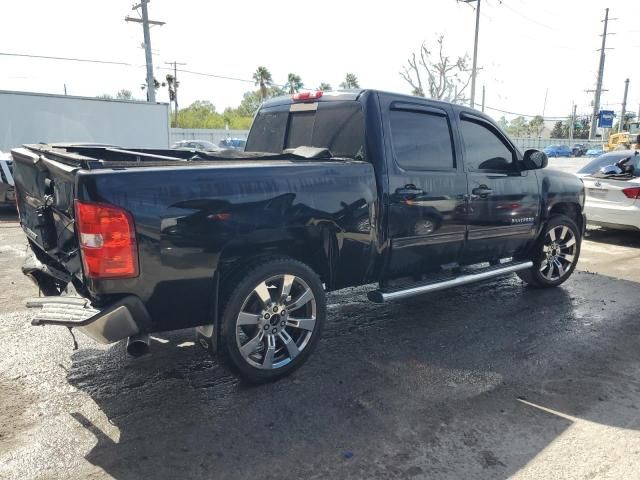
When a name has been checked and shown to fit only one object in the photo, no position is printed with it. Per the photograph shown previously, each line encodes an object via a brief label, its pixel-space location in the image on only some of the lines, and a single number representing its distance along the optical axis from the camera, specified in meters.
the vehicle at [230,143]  26.65
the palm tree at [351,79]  64.82
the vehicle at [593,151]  50.82
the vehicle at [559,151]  56.72
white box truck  14.81
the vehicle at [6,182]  10.29
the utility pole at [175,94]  64.06
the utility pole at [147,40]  26.78
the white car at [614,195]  8.25
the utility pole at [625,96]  64.31
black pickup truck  2.88
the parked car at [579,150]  59.00
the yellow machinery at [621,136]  35.09
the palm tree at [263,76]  61.55
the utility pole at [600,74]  41.75
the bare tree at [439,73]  34.56
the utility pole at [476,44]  26.50
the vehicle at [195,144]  20.39
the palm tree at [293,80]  64.79
